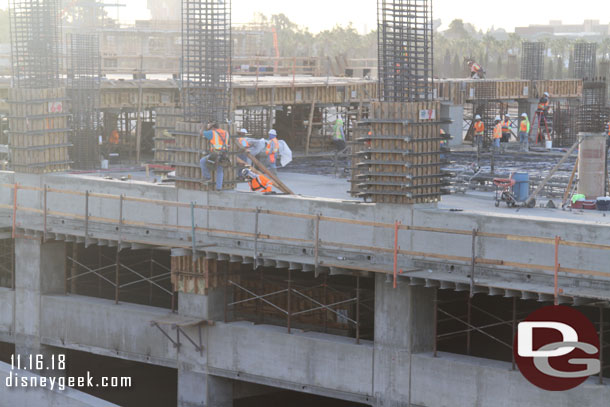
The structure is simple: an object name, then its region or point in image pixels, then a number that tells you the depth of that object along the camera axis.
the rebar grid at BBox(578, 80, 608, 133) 40.75
